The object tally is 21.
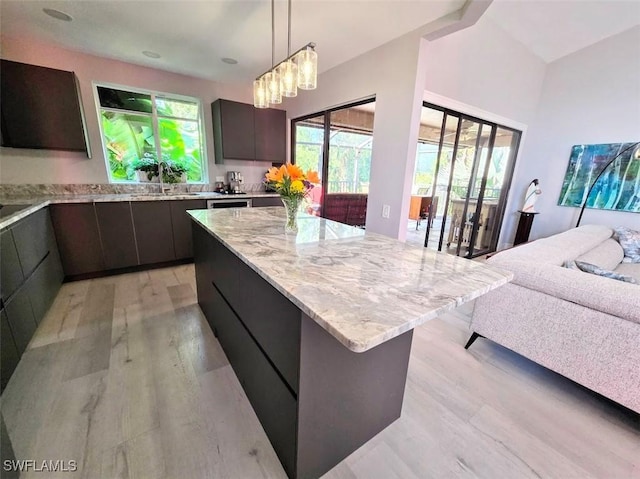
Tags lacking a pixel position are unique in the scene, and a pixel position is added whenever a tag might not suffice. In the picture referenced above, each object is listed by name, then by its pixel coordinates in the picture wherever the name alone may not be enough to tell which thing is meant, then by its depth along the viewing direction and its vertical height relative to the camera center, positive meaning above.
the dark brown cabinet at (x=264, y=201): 3.94 -0.46
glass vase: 1.60 -0.24
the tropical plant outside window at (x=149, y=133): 3.26 +0.44
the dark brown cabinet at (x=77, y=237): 2.66 -0.78
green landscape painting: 3.46 +0.11
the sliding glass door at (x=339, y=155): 3.25 +0.26
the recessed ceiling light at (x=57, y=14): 2.07 +1.19
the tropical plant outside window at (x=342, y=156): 3.34 +0.25
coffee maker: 4.08 -0.14
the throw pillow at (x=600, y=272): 1.52 -0.52
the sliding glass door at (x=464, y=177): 3.06 +0.03
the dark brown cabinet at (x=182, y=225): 3.26 -0.73
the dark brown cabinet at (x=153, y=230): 3.05 -0.76
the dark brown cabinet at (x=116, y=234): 2.86 -0.77
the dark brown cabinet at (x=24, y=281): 1.53 -0.86
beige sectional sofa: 1.30 -0.78
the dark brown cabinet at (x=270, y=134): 3.92 +0.57
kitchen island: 0.80 -0.56
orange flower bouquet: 1.54 -0.06
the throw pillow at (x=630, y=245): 2.80 -0.63
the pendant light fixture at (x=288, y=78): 1.57 +0.61
